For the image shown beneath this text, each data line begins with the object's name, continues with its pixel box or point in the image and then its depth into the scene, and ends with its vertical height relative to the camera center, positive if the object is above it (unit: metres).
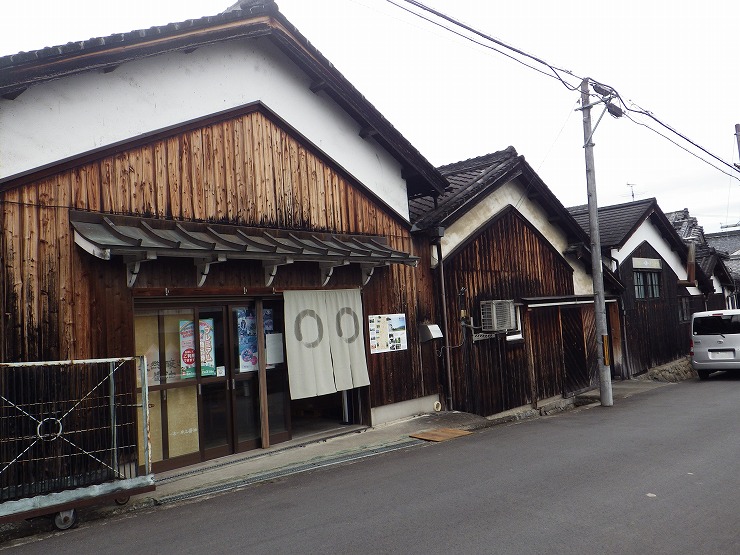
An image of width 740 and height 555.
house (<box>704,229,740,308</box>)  37.69 +4.19
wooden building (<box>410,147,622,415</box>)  12.62 +0.70
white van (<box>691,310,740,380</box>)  17.27 -1.23
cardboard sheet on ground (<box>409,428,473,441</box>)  10.00 -2.07
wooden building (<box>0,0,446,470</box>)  7.13 +1.54
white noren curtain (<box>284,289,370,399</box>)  9.55 -0.28
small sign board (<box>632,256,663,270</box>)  20.16 +1.48
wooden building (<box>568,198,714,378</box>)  19.45 +0.97
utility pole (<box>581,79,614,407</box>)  13.48 +1.53
